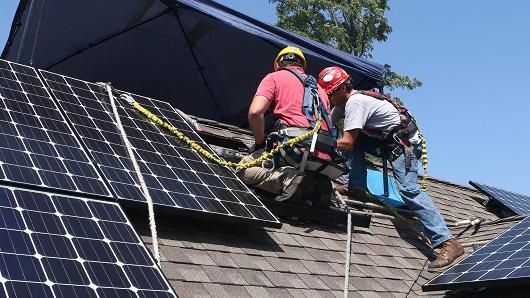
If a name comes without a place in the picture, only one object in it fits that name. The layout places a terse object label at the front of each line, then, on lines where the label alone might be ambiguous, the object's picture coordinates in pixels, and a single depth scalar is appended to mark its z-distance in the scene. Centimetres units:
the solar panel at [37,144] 419
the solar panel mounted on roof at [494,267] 514
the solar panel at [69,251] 321
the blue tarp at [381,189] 737
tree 2227
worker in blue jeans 636
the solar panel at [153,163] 486
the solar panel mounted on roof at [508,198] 834
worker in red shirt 602
